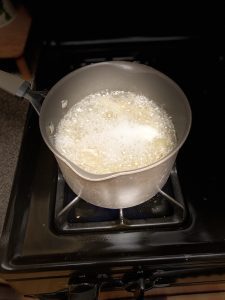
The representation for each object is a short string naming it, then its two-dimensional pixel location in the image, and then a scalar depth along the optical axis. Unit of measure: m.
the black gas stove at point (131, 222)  0.54
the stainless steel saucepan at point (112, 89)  0.48
